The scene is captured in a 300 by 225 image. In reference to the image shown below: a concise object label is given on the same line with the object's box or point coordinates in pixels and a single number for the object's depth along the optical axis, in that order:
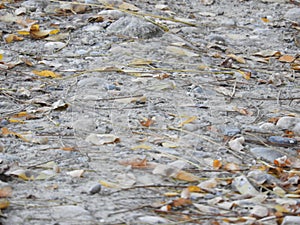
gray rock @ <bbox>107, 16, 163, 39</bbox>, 6.68
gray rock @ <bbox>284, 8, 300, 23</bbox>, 7.55
